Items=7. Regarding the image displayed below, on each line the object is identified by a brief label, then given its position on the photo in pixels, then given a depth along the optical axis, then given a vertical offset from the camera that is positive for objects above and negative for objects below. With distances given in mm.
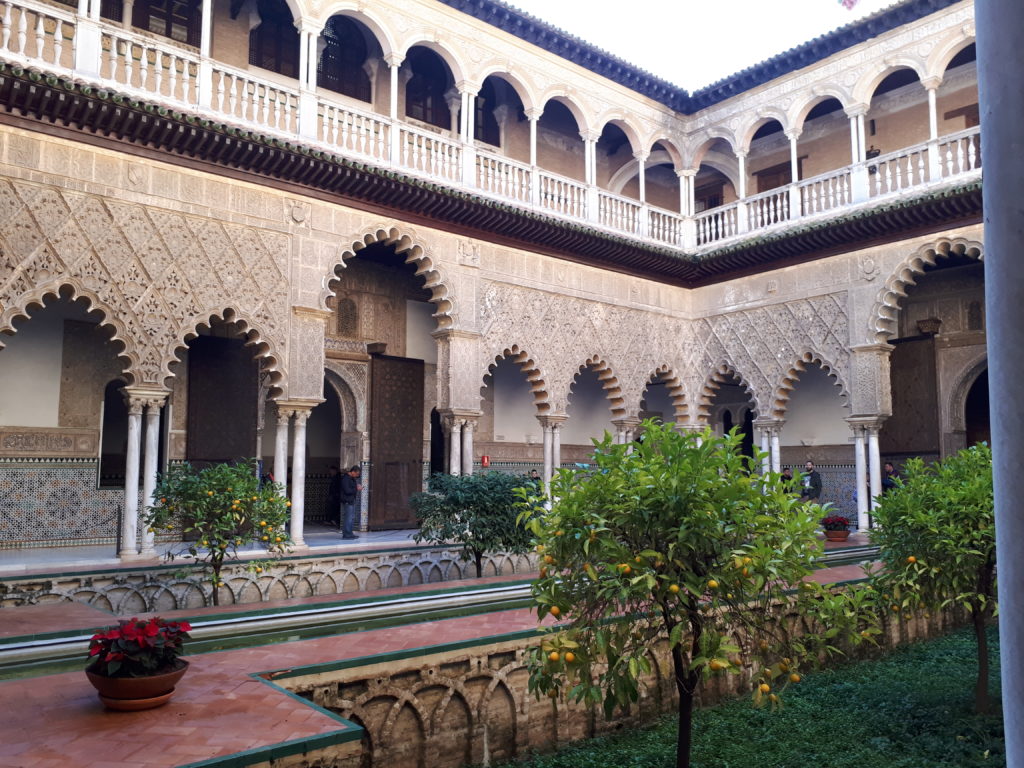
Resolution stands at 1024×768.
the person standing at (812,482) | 13953 -342
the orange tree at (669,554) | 3139 -374
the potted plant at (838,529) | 11375 -947
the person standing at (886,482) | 13078 -316
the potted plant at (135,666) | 3393 -887
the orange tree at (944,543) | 4652 -476
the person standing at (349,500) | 11391 -562
